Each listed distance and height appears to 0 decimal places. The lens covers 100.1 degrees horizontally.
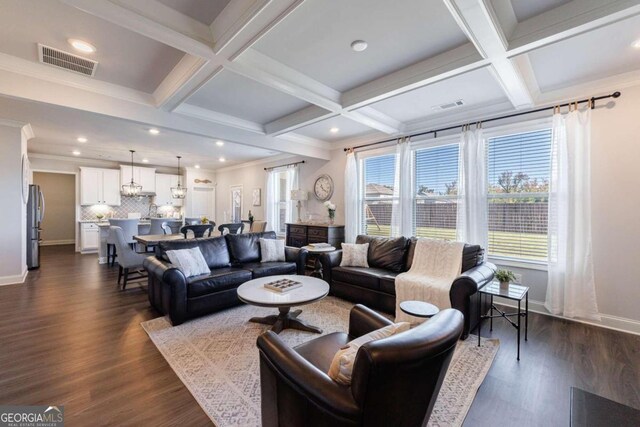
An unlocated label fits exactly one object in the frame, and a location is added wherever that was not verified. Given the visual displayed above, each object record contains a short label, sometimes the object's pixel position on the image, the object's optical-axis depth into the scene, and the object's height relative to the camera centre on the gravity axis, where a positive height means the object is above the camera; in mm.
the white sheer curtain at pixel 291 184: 6688 +730
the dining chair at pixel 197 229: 4866 -293
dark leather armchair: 972 -711
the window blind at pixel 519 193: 3469 +272
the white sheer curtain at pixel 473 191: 3791 +322
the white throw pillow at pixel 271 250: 4289 -598
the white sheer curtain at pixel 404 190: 4598 +406
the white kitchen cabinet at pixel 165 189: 8844 +801
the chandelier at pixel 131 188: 7477 +689
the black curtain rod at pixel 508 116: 3010 +1324
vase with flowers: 5533 +68
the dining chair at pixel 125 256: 4305 -701
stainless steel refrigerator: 5242 -303
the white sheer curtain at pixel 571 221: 3074 -82
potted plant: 2795 -676
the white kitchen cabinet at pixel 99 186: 7555 +762
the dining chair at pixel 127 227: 5631 -307
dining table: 4283 -437
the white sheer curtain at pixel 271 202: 7438 +308
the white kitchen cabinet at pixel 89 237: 7512 -692
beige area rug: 1792 -1286
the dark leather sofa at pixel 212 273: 3011 -793
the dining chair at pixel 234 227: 6183 -329
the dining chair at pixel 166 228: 5945 -359
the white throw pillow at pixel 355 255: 4031 -641
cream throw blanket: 2947 -771
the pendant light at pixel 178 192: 8367 +664
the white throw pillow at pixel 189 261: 3283 -612
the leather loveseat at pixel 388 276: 2719 -801
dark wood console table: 5305 -430
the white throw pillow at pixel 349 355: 1149 -635
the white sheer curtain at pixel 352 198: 5359 +307
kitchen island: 7512 -658
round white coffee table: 2521 -819
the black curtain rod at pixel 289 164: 6617 +1247
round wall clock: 5922 +580
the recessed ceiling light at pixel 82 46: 2395 +1531
